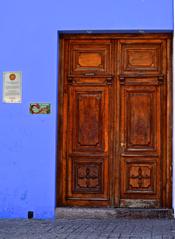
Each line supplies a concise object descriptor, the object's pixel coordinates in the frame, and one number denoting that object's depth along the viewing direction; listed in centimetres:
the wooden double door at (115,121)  912
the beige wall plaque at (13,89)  909
